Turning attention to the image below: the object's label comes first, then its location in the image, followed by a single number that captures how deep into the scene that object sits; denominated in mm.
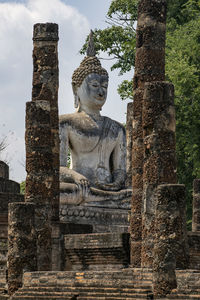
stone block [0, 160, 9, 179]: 25420
